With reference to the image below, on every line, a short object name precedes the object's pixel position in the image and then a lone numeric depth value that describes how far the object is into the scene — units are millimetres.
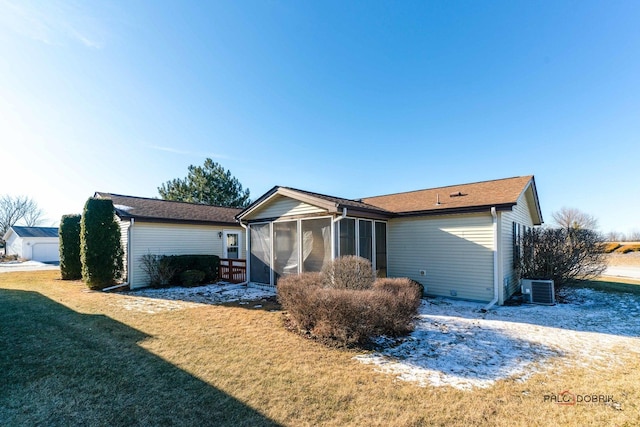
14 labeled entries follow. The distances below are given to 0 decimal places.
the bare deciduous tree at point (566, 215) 33491
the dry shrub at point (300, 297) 5668
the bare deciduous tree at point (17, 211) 41806
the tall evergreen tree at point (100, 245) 11133
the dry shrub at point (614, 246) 26406
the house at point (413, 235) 8570
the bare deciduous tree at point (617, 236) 38741
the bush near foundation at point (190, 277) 11719
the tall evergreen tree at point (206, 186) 26297
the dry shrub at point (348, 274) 6480
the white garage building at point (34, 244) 29578
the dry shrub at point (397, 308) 5297
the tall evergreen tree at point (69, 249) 14062
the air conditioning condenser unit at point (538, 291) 8539
